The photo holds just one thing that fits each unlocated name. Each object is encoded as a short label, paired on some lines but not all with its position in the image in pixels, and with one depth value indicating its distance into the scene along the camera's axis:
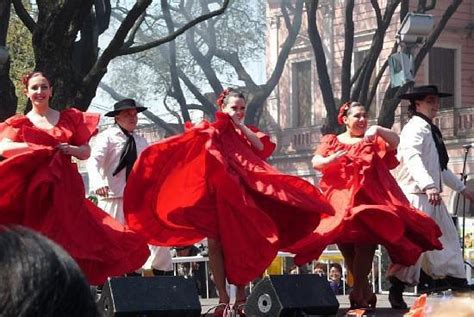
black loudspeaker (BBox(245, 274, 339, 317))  10.80
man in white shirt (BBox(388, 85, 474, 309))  13.63
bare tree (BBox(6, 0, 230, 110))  20.68
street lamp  27.53
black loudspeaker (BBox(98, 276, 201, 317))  10.07
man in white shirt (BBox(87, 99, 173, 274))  13.46
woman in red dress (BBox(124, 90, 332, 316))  11.69
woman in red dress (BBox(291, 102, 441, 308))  12.89
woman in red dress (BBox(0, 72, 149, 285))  11.31
